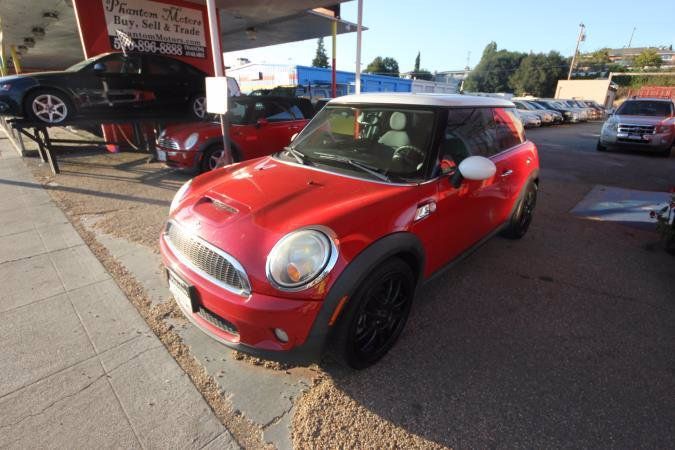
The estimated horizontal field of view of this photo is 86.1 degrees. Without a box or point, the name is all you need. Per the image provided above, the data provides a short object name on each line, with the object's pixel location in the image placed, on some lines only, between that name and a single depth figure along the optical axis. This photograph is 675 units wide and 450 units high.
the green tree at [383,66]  88.50
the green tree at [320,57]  90.44
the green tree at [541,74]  61.84
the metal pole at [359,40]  7.07
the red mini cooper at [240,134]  6.09
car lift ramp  6.15
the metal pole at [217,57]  4.31
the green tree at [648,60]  54.58
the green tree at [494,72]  76.25
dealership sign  8.19
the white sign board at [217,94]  4.07
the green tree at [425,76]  86.59
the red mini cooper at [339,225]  1.81
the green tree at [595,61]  66.38
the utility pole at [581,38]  46.59
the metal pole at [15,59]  15.38
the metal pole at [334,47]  10.87
